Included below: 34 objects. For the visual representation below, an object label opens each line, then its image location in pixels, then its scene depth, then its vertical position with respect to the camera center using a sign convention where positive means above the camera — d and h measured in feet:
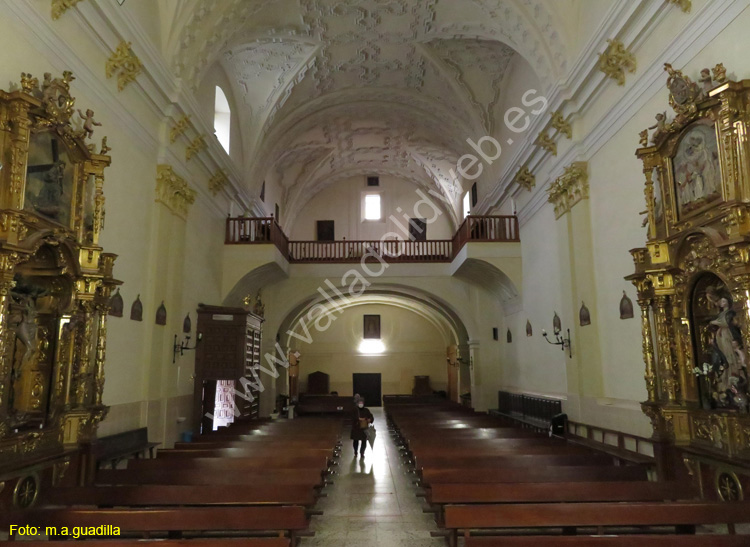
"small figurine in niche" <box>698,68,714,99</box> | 18.13 +9.53
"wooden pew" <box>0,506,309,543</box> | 13.58 -3.92
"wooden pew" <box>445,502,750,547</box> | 13.97 -4.04
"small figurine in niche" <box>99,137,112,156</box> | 22.43 +9.04
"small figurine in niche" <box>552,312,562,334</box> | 35.14 +2.39
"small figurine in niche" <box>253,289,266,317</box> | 51.52 +5.50
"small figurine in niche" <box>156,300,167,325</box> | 31.04 +2.83
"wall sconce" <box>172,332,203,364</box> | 33.45 +1.05
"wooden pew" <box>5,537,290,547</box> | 11.45 -3.90
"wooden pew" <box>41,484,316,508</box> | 16.71 -4.12
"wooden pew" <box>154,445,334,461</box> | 23.72 -4.15
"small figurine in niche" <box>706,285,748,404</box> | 17.33 +0.36
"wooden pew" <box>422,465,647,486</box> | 19.26 -4.11
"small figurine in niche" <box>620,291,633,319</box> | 25.73 +2.55
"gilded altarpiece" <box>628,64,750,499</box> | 16.89 +2.81
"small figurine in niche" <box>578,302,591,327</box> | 30.04 +2.52
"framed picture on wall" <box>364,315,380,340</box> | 91.30 +6.10
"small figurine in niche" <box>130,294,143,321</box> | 28.30 +2.86
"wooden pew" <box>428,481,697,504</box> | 16.61 -4.07
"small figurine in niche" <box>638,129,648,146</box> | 21.66 +8.98
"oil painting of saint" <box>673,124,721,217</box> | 18.39 +6.79
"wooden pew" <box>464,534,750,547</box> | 11.87 -4.01
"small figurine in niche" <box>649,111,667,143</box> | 20.71 +9.08
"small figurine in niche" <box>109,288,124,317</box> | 25.83 +2.90
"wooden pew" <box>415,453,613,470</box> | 21.47 -4.03
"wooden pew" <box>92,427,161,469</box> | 22.84 -3.87
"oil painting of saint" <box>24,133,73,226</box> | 18.43 +6.62
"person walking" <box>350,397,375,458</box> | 35.65 -4.15
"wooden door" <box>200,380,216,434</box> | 39.52 -3.13
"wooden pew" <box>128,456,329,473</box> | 21.52 -4.12
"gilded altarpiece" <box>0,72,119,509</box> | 16.90 +2.83
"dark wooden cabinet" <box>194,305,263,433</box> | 38.09 +0.83
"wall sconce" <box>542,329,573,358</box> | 32.92 +1.12
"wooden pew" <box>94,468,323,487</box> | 19.43 -4.16
